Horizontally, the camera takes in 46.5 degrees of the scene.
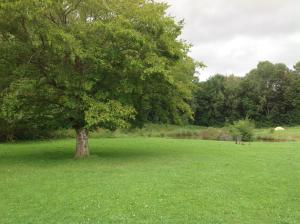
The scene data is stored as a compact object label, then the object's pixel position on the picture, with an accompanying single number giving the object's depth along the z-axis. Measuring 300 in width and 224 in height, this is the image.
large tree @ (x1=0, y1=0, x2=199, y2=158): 15.12
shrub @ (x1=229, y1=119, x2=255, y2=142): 36.00
